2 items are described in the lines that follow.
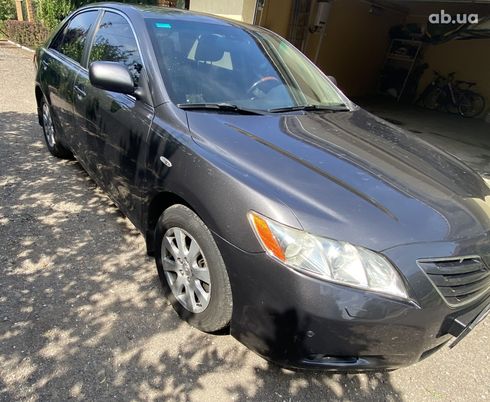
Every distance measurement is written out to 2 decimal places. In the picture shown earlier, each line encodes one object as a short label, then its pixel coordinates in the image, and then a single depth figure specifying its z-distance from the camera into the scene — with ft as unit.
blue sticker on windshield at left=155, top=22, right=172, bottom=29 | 8.64
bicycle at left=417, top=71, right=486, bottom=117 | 38.88
